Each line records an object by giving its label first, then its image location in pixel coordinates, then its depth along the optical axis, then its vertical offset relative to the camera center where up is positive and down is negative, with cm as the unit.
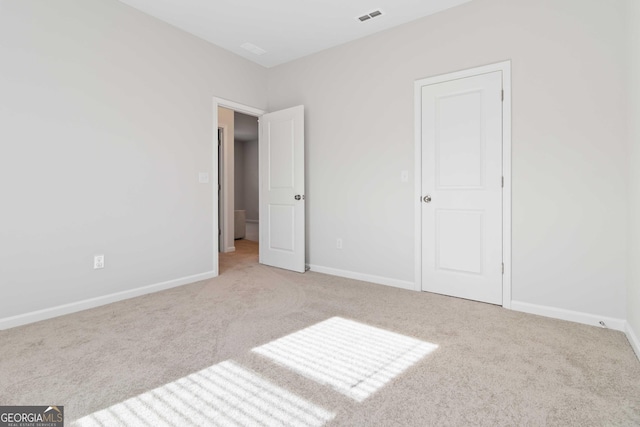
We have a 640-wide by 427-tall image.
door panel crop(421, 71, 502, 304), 280 +18
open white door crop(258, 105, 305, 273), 402 +23
